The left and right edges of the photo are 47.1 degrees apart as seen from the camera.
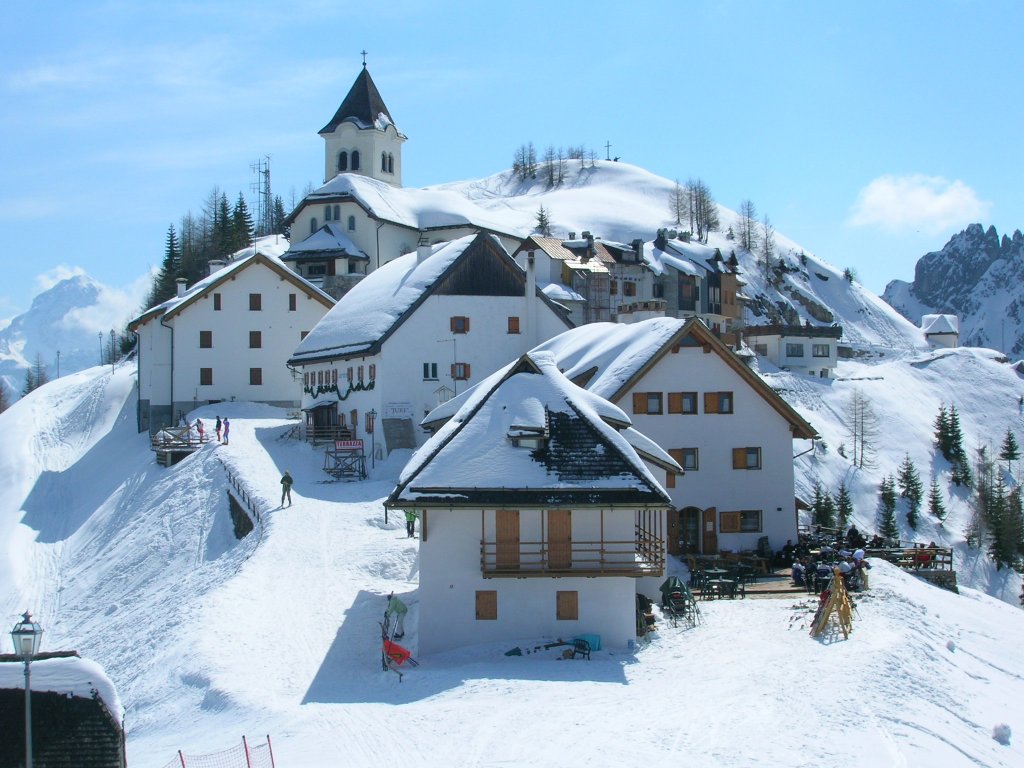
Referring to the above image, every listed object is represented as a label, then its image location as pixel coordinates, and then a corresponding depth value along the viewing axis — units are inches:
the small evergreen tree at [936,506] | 3159.5
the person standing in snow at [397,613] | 1082.1
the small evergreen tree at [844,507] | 2742.6
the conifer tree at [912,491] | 3085.6
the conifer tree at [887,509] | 2787.9
